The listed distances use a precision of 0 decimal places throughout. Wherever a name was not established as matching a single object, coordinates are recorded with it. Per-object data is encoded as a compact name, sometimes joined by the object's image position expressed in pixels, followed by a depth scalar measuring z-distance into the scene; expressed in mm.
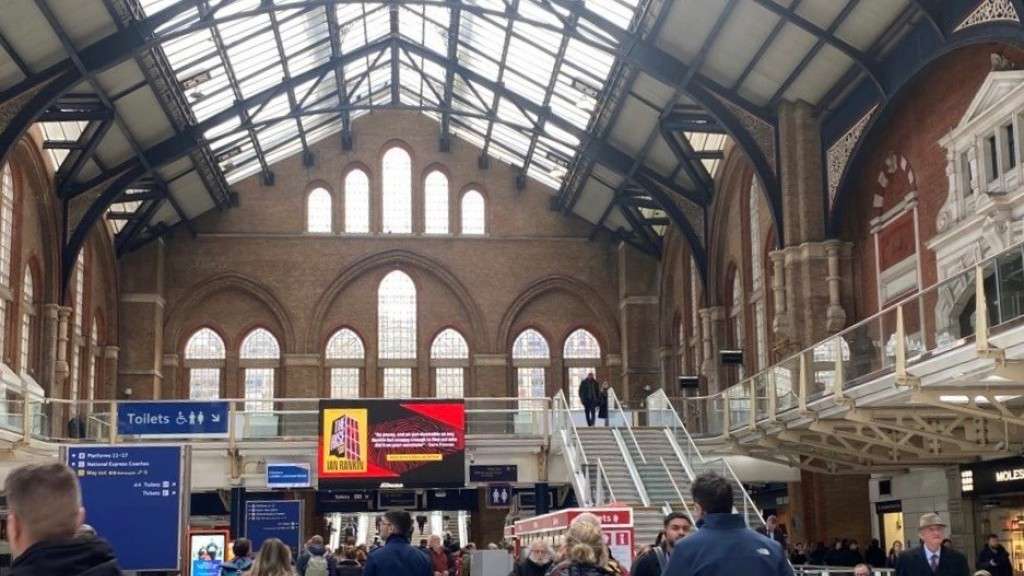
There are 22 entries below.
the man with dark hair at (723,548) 6223
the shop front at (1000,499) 25406
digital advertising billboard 30406
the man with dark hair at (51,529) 3904
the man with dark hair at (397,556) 9844
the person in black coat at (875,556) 28297
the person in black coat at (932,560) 11266
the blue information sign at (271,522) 24531
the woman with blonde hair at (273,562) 8047
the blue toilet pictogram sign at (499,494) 33875
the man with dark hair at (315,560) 14469
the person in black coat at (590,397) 33375
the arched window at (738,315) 41094
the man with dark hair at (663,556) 10719
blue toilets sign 31031
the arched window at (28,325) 39031
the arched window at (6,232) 36969
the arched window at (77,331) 43281
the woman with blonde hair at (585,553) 8438
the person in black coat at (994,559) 20969
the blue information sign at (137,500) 9883
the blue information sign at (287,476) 31375
